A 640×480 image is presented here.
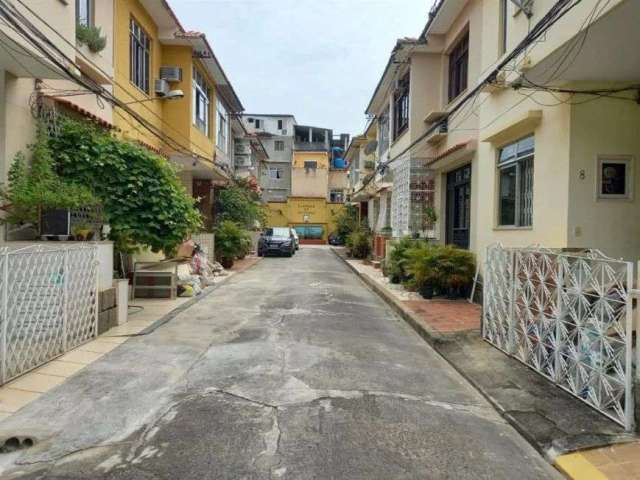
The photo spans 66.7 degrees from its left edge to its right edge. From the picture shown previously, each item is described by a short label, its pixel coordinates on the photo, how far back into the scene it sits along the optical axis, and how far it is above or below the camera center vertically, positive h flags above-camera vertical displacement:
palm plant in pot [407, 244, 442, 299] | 11.21 -1.00
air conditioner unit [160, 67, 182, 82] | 16.42 +5.15
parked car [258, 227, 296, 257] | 28.98 -1.03
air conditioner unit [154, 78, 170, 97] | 16.03 +4.55
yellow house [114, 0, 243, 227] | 13.72 +4.71
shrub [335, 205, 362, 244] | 34.38 +0.48
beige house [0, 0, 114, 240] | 7.04 +2.47
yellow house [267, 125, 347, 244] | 49.22 +4.14
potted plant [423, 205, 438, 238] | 15.24 +0.24
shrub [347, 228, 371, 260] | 25.59 -0.86
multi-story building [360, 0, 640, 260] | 6.28 +1.82
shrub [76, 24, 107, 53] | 10.91 +4.29
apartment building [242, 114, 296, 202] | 57.75 +9.68
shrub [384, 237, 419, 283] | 13.75 -0.91
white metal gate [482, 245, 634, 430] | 4.28 -0.95
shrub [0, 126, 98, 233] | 7.79 +0.55
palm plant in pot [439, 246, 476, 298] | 11.12 -0.92
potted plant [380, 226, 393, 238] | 19.60 -0.13
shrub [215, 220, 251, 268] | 19.05 -0.62
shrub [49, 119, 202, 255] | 9.27 +0.83
